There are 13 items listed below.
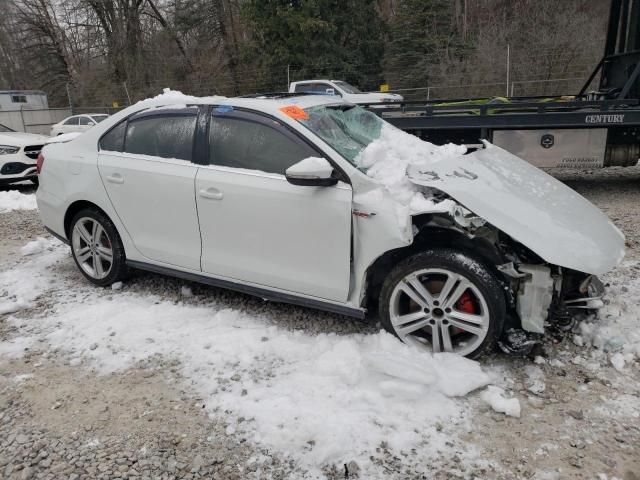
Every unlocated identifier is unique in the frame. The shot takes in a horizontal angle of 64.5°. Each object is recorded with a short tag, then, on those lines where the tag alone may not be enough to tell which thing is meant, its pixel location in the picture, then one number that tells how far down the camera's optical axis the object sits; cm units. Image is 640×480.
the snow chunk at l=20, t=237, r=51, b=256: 572
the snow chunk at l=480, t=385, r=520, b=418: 276
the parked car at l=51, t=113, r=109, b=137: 2009
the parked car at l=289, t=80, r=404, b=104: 1504
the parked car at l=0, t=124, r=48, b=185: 895
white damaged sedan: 308
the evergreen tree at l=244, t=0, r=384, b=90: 2208
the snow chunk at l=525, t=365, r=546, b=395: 294
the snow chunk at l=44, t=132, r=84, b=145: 530
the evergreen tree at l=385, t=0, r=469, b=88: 2159
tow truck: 715
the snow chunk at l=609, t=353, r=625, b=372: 310
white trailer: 2952
